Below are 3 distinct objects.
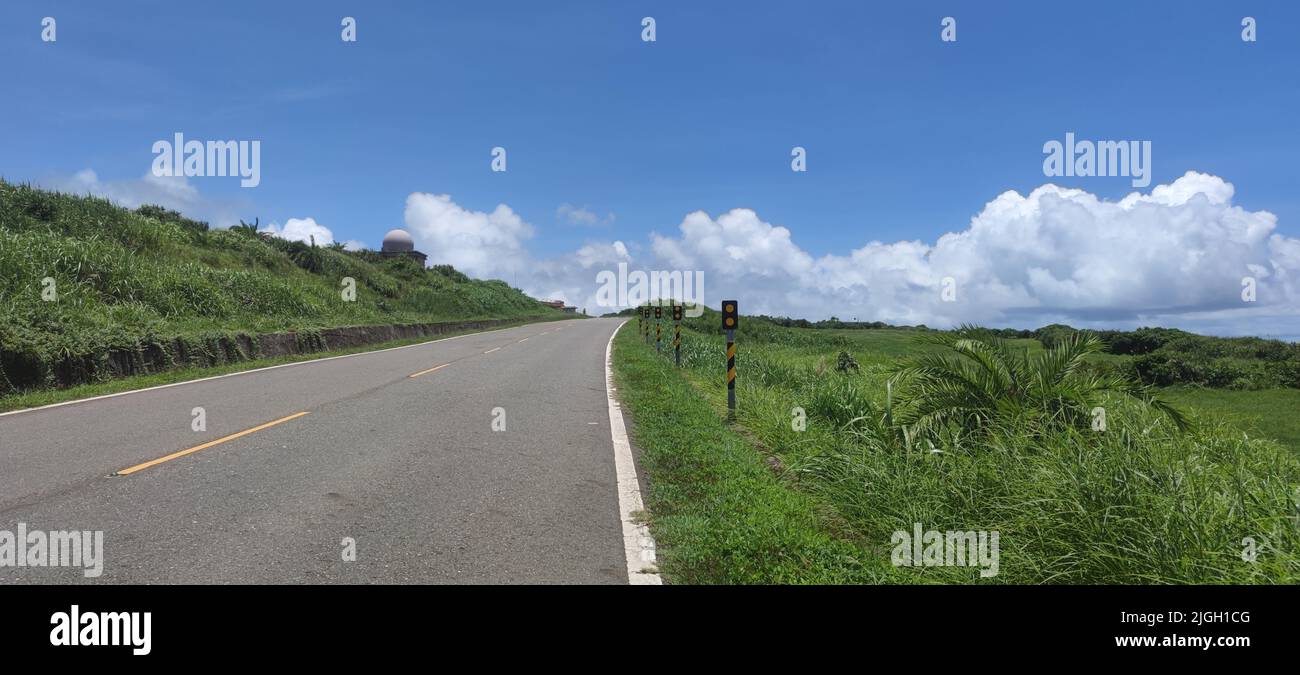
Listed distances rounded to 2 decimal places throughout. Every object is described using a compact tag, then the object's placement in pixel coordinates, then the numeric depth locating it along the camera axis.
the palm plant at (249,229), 42.59
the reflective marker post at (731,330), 10.57
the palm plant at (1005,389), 7.31
